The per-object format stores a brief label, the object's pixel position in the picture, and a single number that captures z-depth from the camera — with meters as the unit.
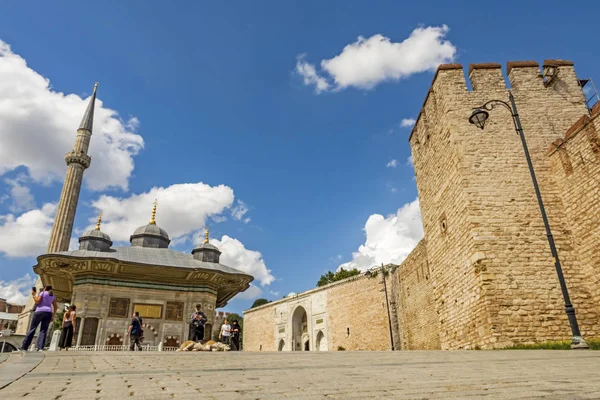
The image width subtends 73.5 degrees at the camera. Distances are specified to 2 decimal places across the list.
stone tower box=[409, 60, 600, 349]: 8.75
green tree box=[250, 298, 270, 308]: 63.11
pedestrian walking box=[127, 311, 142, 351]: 12.74
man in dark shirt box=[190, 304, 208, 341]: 13.29
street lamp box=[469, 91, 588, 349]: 6.79
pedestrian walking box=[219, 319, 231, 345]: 14.62
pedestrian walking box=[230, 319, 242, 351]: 15.32
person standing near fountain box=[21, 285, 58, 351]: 8.32
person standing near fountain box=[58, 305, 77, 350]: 11.38
